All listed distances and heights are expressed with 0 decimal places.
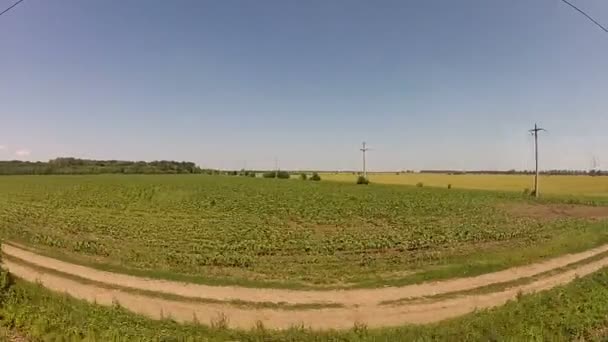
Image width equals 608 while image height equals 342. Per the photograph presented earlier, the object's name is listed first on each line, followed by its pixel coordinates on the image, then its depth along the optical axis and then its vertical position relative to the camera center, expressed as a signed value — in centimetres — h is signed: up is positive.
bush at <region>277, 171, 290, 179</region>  14048 +23
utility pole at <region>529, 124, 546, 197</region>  5772 +573
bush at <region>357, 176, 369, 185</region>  9682 -126
